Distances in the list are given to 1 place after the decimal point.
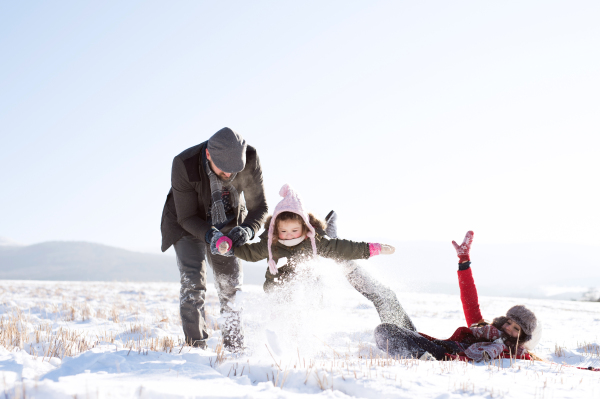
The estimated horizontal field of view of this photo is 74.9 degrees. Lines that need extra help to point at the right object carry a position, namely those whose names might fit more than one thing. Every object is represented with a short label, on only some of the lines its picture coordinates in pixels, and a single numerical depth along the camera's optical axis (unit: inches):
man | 136.5
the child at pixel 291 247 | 146.9
